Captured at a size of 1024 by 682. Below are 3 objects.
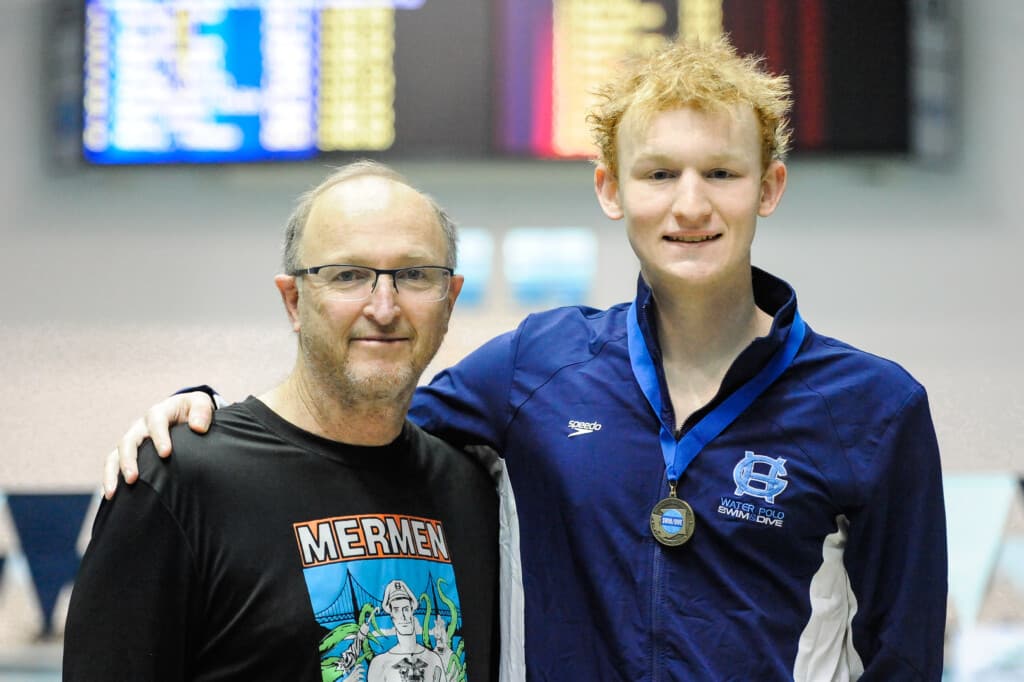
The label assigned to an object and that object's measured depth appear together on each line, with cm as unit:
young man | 217
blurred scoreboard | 341
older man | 209
